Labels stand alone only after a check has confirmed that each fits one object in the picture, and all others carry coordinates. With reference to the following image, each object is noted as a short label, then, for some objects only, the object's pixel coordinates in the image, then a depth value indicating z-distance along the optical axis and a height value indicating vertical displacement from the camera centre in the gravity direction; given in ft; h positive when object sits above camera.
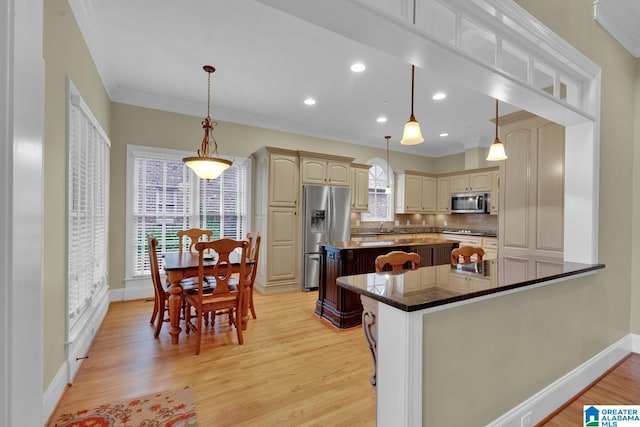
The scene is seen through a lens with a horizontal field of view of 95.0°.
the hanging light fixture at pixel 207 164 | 10.11 +1.70
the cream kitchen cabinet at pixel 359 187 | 19.86 +1.82
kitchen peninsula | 4.14 -1.51
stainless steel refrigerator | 16.56 -0.45
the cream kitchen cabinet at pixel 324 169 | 16.81 +2.64
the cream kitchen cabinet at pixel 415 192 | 23.11 +1.78
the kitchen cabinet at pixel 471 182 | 20.72 +2.45
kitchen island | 11.00 -2.22
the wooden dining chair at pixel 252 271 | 10.46 -2.10
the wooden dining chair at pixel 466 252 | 8.79 -1.15
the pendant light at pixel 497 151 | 9.37 +2.06
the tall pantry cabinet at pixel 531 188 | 8.58 +0.87
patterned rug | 5.95 -4.30
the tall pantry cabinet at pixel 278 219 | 15.74 -0.37
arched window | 22.76 +1.59
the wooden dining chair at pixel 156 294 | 9.54 -2.94
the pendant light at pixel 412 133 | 8.73 +2.46
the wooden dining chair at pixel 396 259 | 7.35 -1.16
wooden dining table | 9.21 -2.00
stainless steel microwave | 20.88 +0.91
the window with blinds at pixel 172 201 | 14.24 +0.55
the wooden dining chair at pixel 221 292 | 8.71 -2.62
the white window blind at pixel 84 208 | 7.64 +0.07
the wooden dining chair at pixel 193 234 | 12.72 -1.00
